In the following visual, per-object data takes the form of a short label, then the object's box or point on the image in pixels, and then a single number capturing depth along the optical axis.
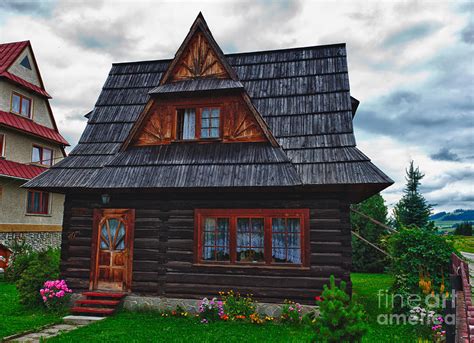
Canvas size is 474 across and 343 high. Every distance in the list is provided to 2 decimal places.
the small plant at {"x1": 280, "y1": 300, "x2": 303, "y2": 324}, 8.72
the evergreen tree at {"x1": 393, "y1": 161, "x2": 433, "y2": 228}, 20.16
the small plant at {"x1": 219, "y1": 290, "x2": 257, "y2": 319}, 8.97
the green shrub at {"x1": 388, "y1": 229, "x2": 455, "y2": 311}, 8.78
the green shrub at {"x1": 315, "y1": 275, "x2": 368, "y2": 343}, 4.52
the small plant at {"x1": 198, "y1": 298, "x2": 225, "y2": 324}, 9.01
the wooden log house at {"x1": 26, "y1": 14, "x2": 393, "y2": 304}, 9.27
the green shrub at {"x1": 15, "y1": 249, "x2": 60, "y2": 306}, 10.20
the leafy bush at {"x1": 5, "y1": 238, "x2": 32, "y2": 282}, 14.71
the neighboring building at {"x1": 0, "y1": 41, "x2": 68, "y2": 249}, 18.80
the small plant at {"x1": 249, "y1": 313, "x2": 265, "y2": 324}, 8.73
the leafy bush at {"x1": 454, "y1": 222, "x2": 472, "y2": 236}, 49.62
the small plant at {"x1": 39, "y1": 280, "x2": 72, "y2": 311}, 9.89
